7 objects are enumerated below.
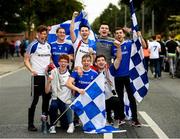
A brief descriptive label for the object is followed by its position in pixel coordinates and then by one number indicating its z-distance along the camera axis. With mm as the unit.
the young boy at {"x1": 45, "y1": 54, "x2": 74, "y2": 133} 9430
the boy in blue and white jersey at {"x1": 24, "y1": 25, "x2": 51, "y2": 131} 9594
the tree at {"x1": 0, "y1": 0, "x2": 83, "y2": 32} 49344
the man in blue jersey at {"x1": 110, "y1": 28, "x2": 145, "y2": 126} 10039
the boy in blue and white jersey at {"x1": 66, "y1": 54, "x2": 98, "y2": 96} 9398
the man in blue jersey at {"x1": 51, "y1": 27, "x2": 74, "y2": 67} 9969
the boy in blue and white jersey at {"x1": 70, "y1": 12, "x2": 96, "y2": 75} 9859
